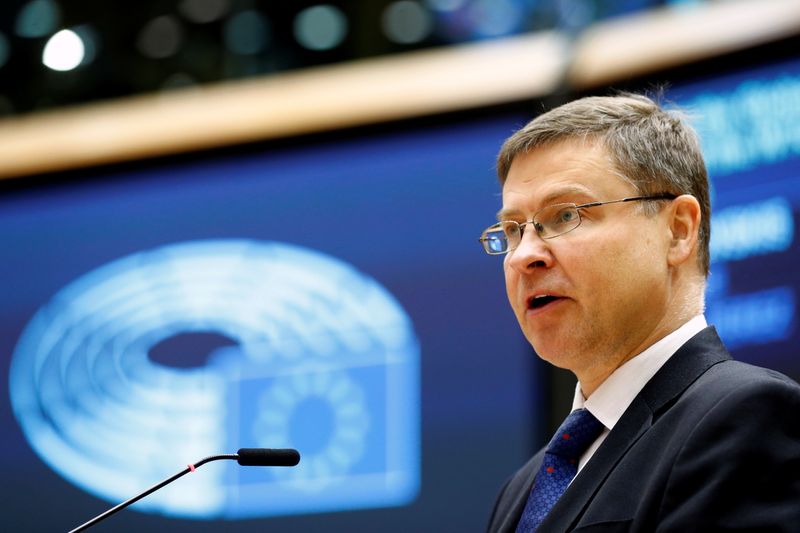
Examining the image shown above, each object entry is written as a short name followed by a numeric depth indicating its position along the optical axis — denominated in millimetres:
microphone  4161
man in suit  4017
